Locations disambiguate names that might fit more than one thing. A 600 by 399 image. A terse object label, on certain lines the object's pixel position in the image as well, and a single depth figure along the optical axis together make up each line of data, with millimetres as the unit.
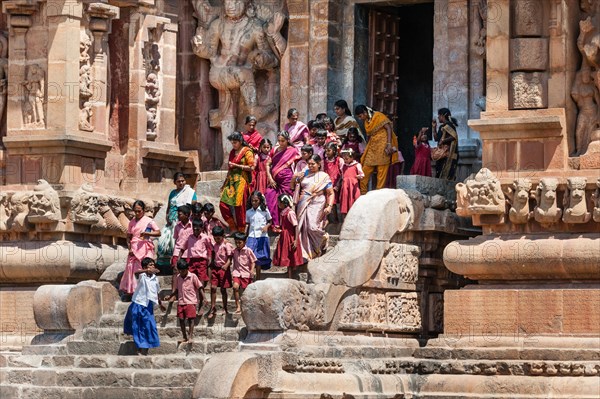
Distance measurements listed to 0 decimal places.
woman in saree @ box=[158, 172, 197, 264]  27859
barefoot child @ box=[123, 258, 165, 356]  25859
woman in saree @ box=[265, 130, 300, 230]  27969
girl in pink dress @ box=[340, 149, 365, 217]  27781
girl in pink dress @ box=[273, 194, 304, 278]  26422
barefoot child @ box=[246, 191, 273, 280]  26828
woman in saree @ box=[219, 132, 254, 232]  28156
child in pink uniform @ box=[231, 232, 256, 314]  26000
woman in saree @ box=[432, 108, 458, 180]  28500
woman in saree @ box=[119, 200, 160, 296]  27312
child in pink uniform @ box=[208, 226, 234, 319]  26141
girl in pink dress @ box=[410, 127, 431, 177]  29000
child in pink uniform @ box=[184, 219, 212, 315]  26359
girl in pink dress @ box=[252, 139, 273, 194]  28281
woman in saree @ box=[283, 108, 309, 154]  28952
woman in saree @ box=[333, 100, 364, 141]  29656
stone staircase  25172
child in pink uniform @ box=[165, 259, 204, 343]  25719
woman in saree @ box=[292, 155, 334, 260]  26641
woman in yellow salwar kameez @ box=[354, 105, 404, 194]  28766
